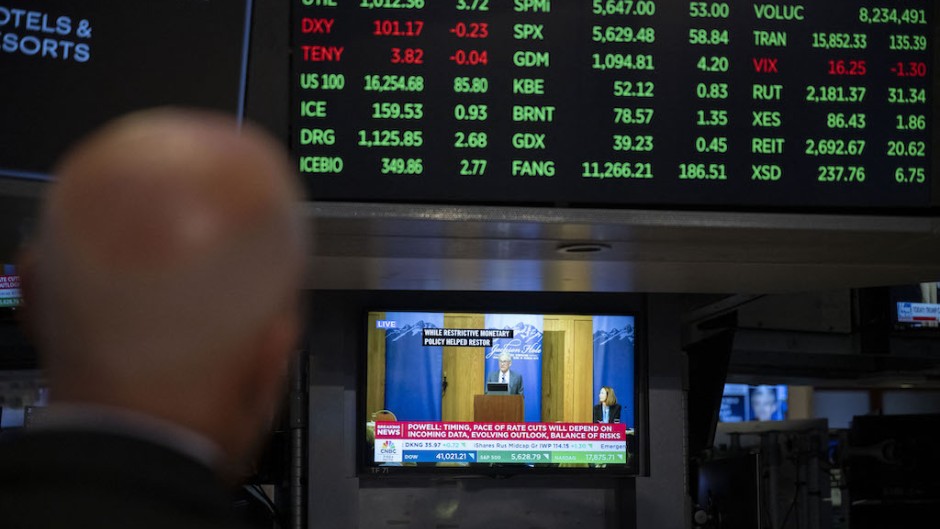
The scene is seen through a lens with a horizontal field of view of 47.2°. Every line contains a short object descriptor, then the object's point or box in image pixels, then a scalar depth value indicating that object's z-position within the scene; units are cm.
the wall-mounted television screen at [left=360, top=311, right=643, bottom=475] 492
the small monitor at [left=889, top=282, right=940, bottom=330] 809
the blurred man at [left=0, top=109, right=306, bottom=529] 74
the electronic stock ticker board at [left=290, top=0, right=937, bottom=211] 299
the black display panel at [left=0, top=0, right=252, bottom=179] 254
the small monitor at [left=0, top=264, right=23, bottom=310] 648
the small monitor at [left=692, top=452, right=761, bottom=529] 530
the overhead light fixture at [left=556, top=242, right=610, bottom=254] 358
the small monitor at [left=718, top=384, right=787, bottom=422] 1659
